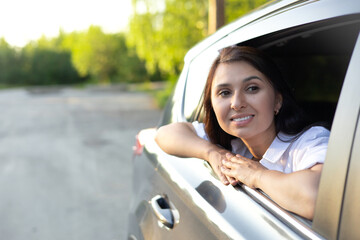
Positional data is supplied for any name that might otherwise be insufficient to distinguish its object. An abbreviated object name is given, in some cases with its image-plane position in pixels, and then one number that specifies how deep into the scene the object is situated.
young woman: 1.33
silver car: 0.93
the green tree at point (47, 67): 36.34
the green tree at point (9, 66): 35.50
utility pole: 5.40
